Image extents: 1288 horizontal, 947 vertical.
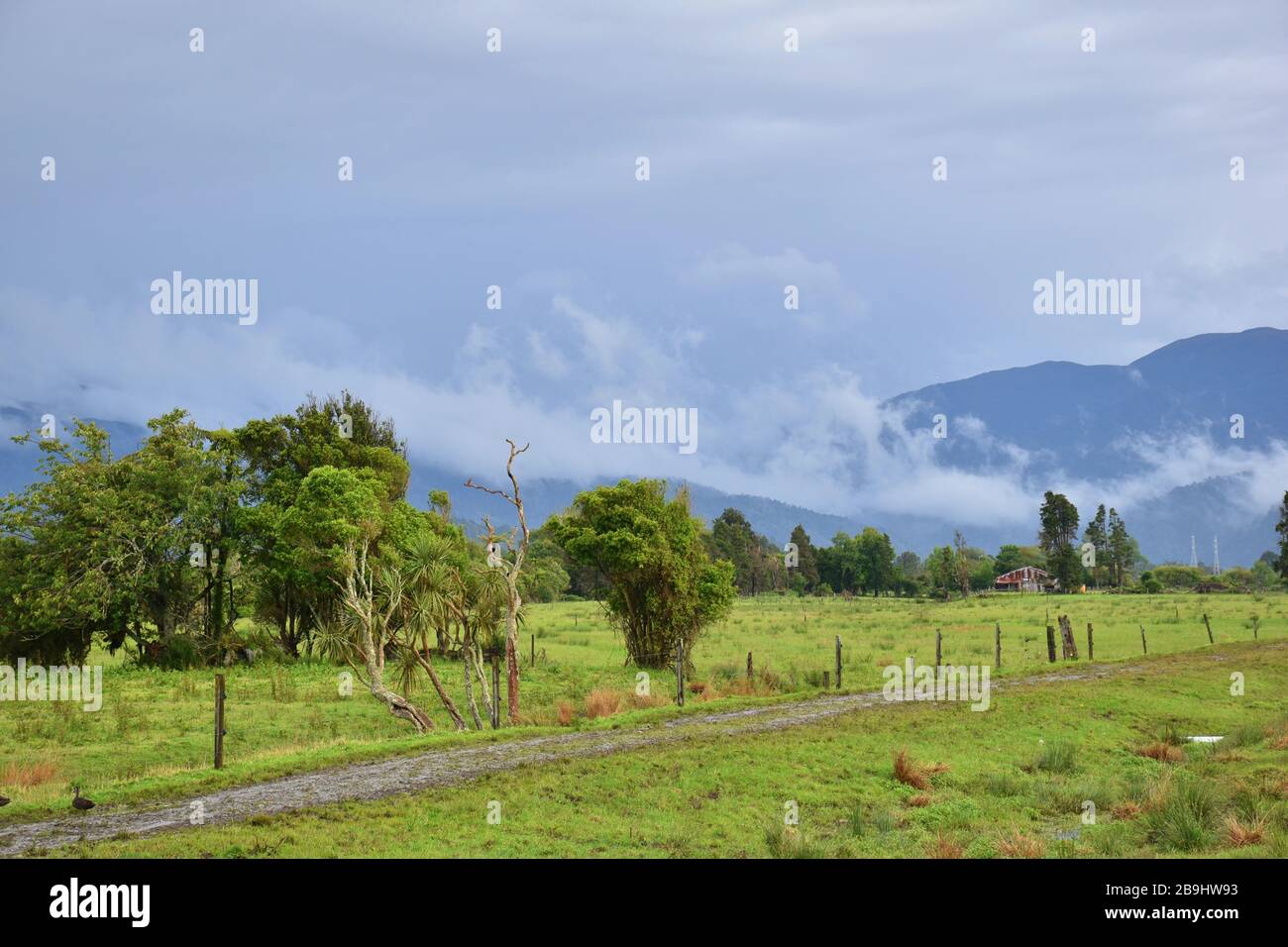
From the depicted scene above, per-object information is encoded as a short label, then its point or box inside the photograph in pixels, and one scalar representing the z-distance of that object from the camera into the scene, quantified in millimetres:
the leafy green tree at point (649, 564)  46750
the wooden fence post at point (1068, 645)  46250
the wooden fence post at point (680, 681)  31328
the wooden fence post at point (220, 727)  21250
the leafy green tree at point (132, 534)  46625
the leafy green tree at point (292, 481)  50219
